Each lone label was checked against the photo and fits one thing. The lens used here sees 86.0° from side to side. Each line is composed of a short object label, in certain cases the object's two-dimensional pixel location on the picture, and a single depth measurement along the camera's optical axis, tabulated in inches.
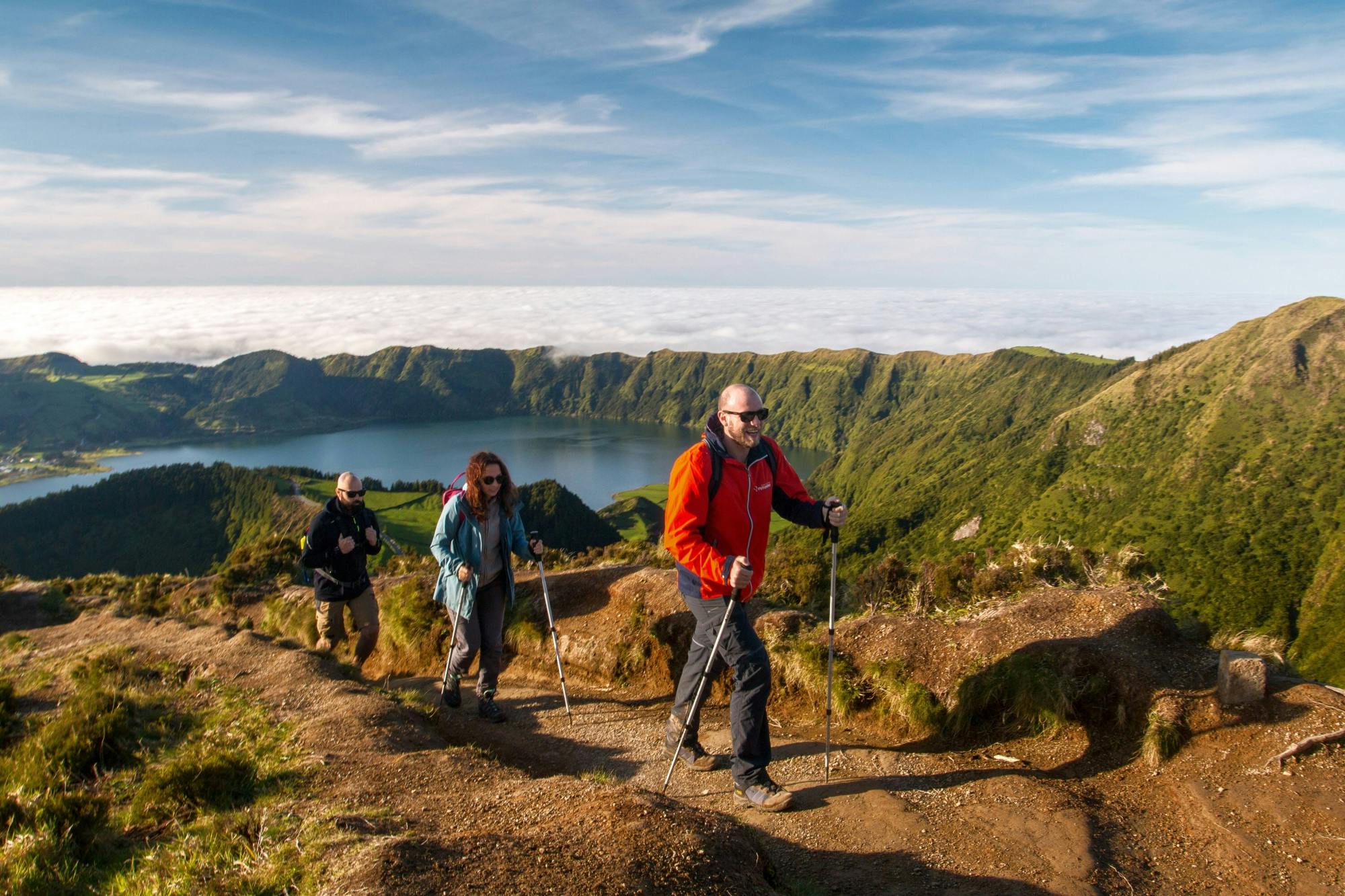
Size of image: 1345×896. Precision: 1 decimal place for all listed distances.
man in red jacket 231.1
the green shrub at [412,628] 448.1
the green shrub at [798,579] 499.5
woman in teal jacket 331.0
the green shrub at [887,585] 406.6
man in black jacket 376.2
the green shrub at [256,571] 626.5
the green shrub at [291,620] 513.3
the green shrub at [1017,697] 271.6
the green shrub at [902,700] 288.7
